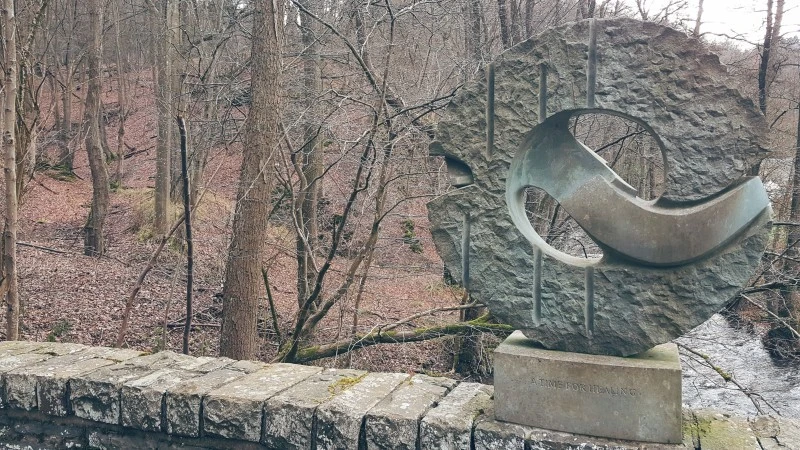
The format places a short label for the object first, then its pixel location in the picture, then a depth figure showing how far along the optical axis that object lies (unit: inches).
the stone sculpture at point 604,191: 113.0
